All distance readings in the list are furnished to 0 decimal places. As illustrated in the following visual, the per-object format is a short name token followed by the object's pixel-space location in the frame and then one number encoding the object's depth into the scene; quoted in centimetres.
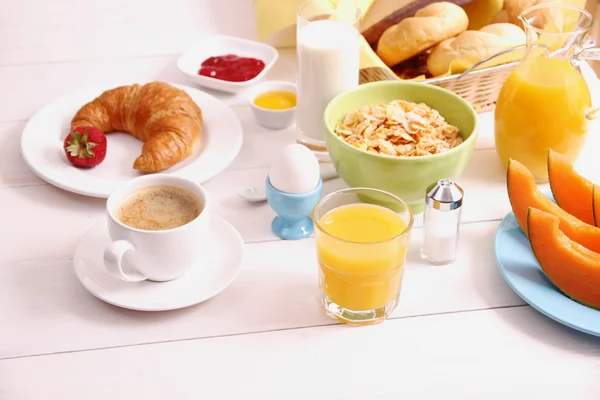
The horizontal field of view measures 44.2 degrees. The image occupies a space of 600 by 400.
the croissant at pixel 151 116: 138
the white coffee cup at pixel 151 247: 103
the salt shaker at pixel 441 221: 112
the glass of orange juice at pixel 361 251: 100
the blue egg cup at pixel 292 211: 118
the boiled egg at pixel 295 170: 116
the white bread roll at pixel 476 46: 148
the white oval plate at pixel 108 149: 133
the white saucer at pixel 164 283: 107
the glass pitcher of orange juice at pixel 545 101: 128
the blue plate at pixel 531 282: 102
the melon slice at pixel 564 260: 103
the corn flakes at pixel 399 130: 125
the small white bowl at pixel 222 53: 161
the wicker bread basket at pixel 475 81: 145
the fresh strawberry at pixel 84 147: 135
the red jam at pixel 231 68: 165
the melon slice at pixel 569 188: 116
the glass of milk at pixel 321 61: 136
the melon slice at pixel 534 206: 109
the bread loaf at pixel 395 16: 163
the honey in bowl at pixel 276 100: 154
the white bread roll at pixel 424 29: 152
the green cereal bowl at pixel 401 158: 119
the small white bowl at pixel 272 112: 149
